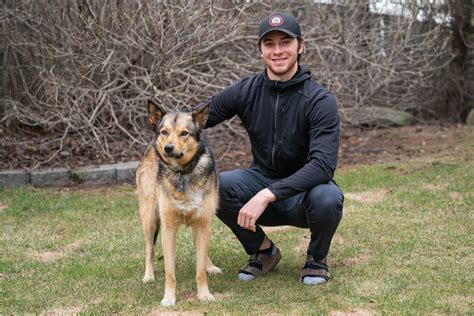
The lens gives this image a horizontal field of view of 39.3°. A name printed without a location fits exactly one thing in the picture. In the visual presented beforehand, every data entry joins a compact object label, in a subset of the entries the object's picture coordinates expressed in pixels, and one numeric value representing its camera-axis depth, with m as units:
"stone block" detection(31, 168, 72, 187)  8.56
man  4.51
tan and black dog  4.25
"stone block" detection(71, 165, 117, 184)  8.74
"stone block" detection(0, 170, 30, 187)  8.41
